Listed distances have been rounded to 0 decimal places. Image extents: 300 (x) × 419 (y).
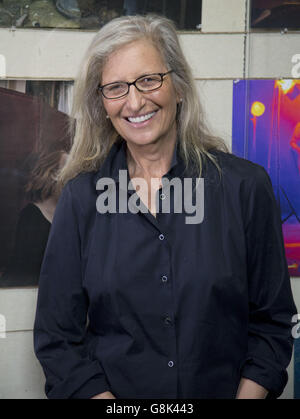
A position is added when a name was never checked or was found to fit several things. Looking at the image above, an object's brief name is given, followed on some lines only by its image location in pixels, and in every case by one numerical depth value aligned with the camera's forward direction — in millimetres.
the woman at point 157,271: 1366
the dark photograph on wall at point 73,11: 1964
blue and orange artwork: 2023
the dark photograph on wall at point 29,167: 1992
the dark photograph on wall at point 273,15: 2004
